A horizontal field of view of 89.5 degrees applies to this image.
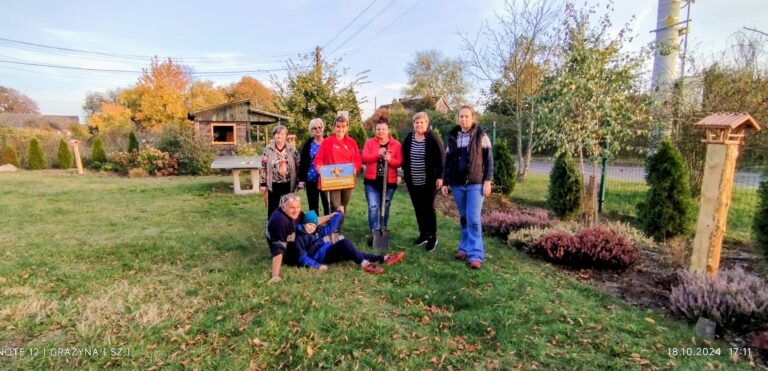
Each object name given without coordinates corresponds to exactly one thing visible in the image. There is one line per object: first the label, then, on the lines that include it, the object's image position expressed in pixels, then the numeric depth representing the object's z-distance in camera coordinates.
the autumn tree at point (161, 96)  28.77
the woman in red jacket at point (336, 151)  4.68
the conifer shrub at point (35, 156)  17.59
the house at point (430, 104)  33.27
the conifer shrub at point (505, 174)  8.36
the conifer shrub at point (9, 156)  17.56
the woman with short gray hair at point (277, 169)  4.82
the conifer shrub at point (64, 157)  17.94
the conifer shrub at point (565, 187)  6.29
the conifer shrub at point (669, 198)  5.12
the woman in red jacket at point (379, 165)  4.64
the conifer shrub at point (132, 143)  16.93
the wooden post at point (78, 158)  15.29
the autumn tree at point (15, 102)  43.34
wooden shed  17.86
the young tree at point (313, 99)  14.66
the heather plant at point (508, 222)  5.55
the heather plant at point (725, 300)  2.77
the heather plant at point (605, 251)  4.15
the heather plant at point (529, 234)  4.95
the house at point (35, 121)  31.40
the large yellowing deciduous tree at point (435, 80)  33.84
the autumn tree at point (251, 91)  42.57
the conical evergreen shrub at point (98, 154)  17.05
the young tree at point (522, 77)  11.75
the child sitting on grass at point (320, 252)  4.12
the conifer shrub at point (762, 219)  4.04
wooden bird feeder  3.25
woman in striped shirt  4.56
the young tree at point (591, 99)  5.07
